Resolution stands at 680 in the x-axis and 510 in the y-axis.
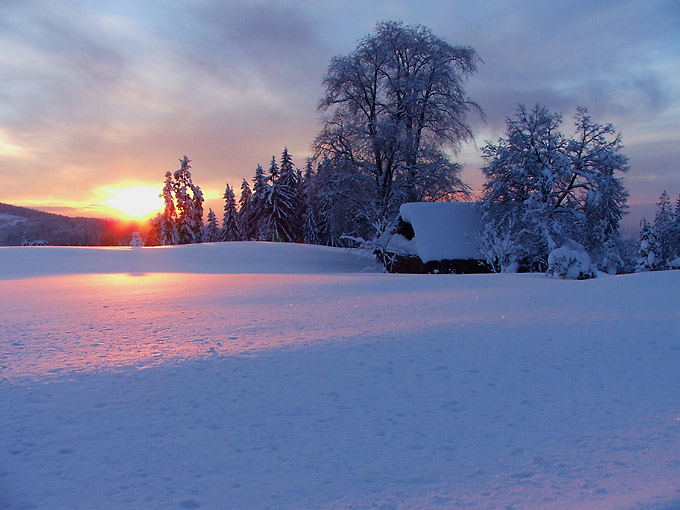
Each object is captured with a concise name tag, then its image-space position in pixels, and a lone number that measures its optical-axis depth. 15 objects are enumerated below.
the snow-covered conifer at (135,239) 38.56
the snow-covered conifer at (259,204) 46.34
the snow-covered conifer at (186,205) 46.81
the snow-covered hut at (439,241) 21.16
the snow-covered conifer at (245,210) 53.38
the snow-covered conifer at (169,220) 47.22
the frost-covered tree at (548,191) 18.97
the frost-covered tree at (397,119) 24.88
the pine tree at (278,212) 45.39
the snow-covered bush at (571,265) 12.05
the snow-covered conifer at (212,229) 62.12
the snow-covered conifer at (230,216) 54.72
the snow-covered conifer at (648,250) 31.23
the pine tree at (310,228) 50.50
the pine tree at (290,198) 46.31
